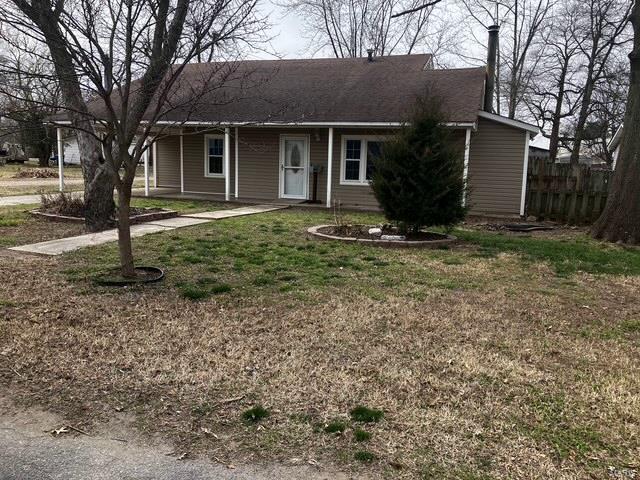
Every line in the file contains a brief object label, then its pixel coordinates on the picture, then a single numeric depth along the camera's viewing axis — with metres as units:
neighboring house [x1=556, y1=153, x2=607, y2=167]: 51.72
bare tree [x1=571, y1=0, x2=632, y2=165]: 26.98
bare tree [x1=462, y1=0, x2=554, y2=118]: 31.58
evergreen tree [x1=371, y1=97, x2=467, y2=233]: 9.08
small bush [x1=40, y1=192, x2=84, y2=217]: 11.55
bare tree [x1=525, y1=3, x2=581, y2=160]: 30.17
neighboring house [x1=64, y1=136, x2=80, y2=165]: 45.22
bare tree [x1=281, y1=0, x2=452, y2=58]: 29.48
